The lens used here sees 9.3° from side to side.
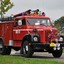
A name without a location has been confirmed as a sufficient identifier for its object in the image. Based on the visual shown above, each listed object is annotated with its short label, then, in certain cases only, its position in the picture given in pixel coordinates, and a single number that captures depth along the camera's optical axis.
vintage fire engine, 21.39
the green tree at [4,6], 44.22
